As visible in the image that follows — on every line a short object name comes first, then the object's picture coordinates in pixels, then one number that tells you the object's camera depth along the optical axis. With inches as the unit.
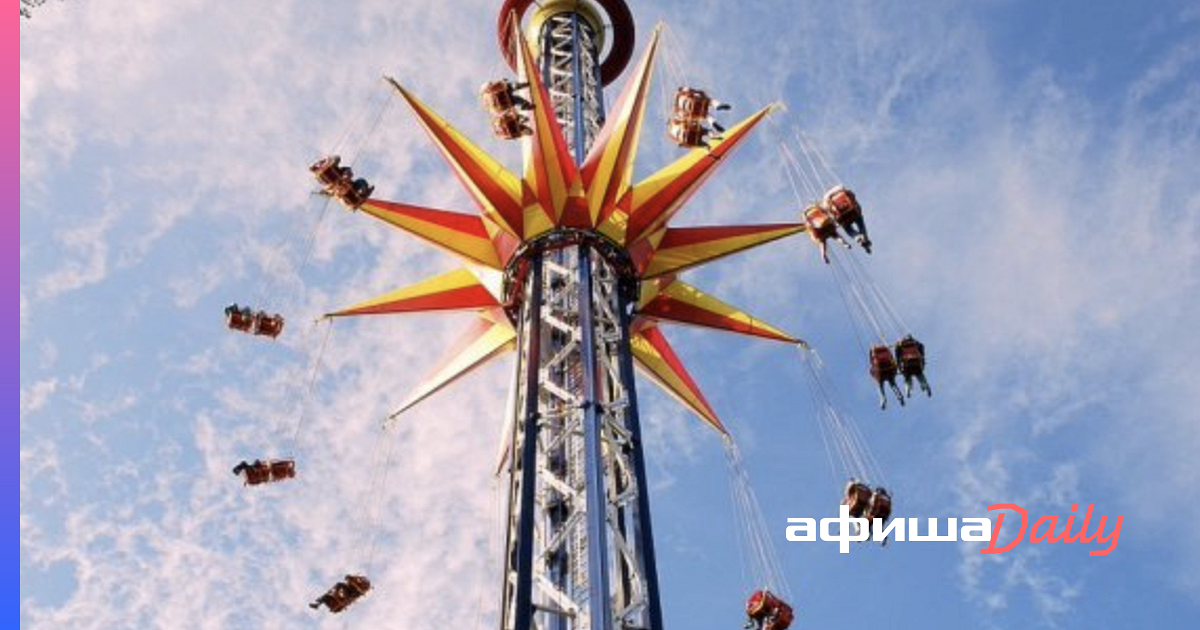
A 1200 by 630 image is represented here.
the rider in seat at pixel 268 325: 871.3
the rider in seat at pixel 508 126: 784.9
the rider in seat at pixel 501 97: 788.0
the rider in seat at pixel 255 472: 858.8
